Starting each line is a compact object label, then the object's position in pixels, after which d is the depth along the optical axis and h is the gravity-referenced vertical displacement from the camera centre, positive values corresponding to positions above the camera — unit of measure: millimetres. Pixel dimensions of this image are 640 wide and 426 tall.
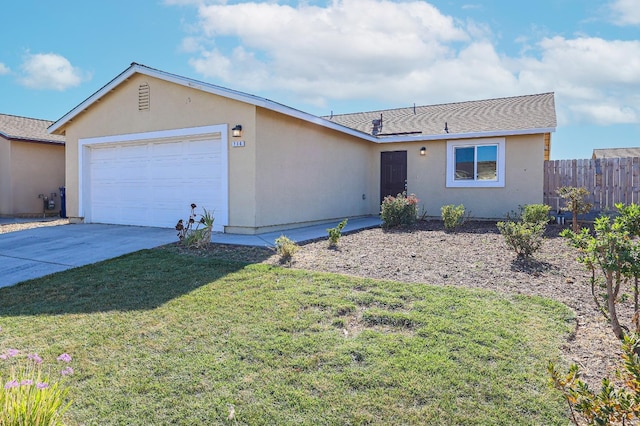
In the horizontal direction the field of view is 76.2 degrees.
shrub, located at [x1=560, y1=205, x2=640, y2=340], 2988 -344
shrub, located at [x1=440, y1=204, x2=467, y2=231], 10320 -390
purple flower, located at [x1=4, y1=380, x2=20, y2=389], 2218 -1024
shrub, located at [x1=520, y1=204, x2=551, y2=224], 10297 -313
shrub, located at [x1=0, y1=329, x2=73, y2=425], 2227 -1173
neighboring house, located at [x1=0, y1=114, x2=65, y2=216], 15609 +1160
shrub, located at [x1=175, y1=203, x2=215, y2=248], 7836 -735
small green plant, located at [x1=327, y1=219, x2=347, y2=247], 7984 -707
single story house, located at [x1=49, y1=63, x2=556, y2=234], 9766 +1230
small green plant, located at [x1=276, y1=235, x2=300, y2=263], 6715 -845
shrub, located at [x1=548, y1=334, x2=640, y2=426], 1902 -955
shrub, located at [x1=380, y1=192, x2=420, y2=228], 10719 -305
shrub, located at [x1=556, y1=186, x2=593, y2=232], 9852 -48
